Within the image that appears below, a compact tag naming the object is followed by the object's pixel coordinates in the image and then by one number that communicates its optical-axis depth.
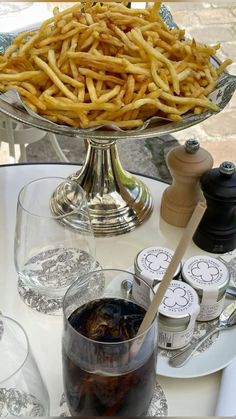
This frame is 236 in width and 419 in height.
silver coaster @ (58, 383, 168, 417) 0.63
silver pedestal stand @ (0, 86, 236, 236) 0.89
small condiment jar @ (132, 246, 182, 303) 0.71
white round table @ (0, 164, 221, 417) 0.66
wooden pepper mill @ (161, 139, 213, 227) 0.87
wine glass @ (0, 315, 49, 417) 0.52
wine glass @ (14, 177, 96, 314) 0.74
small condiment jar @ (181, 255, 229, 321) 0.70
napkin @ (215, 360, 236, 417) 0.61
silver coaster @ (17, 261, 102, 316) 0.76
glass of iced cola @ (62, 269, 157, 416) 0.52
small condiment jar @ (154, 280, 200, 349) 0.66
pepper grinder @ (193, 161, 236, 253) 0.82
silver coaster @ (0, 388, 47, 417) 0.52
